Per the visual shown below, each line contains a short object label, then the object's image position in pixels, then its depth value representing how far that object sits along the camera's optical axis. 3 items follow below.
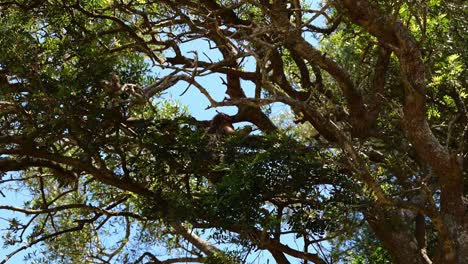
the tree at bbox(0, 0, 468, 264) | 11.20
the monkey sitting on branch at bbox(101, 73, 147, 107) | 11.27
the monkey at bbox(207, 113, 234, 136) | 12.99
